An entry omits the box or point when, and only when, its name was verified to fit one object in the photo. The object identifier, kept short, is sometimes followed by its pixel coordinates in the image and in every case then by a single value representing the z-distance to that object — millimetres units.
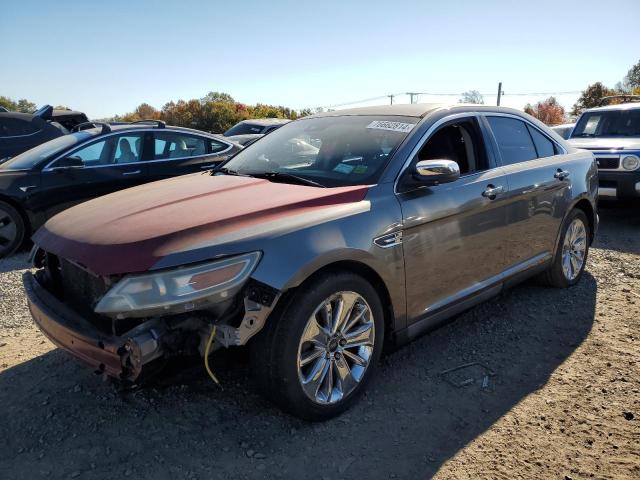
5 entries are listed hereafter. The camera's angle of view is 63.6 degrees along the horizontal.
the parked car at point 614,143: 7152
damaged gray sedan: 2350
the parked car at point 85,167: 6129
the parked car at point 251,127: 14688
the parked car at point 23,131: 8539
